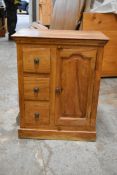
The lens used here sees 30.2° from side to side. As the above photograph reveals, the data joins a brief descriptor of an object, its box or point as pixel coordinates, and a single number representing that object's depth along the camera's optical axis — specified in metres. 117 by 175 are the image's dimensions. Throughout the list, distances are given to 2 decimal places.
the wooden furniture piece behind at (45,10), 5.04
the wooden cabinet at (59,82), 1.28
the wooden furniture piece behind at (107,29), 2.38
